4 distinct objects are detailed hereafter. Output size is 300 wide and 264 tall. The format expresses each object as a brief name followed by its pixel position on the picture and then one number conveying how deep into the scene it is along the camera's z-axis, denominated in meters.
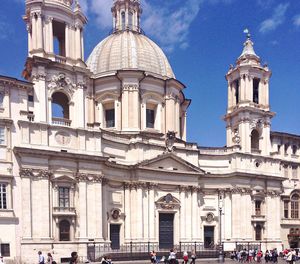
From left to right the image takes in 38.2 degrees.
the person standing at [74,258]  19.19
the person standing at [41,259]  30.44
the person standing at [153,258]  36.75
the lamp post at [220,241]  47.28
